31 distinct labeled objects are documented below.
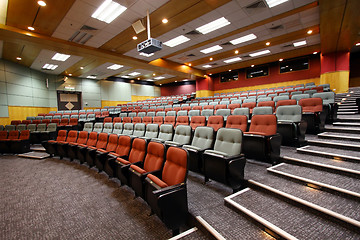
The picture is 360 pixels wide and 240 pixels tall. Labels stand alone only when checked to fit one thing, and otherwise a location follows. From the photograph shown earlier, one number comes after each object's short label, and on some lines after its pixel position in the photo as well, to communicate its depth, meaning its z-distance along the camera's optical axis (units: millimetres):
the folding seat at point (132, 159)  1805
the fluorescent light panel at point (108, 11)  3623
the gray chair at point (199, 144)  1847
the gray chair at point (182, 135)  2297
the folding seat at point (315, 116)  2526
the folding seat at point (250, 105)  3496
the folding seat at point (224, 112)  3204
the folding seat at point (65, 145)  3363
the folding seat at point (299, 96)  3523
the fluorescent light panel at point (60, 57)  6448
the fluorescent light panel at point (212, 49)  6662
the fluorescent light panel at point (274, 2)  3828
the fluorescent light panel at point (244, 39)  5713
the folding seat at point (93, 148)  2613
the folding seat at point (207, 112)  3506
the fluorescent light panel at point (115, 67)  8238
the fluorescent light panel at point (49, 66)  7524
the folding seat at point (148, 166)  1498
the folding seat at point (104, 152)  2326
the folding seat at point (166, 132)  2632
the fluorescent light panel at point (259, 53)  7366
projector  3576
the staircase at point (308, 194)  1014
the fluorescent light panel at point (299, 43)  6454
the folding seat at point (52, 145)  3575
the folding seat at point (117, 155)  2090
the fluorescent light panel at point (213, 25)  4667
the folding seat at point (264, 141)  1808
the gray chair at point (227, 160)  1478
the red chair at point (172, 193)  1133
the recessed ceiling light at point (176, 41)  5617
